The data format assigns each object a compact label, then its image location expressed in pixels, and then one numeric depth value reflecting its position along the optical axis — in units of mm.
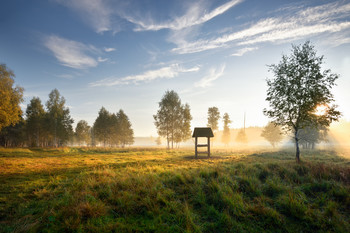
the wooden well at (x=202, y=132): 21781
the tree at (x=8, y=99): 23808
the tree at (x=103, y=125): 53594
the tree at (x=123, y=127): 58431
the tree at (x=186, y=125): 43941
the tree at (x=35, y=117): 44500
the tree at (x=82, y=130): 70438
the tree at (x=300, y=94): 14625
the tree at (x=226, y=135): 66375
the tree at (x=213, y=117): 54881
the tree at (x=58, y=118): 44062
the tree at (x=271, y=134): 62312
